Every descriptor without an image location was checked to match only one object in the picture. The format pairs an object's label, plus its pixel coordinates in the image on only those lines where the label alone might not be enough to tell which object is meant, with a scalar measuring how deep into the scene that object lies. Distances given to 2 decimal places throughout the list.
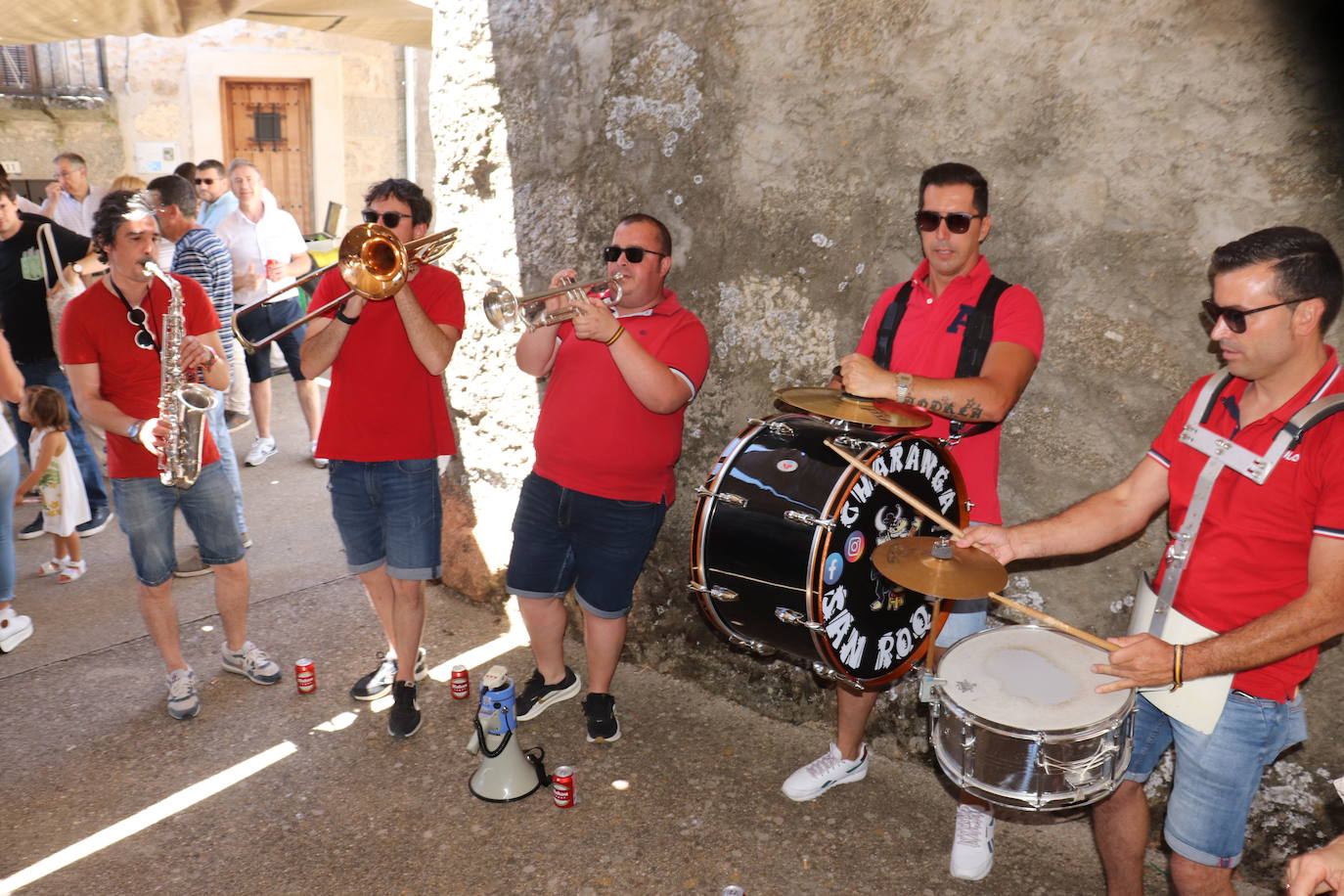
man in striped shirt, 5.84
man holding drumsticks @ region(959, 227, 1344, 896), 2.34
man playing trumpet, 3.74
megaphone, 3.57
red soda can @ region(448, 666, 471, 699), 4.25
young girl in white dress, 5.37
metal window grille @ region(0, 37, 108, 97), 12.27
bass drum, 2.89
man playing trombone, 3.82
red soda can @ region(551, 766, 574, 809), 3.57
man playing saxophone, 3.93
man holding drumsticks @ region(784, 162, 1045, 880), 3.02
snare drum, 2.52
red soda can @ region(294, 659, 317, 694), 4.32
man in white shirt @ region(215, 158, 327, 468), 7.13
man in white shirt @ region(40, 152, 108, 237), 8.29
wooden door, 13.24
